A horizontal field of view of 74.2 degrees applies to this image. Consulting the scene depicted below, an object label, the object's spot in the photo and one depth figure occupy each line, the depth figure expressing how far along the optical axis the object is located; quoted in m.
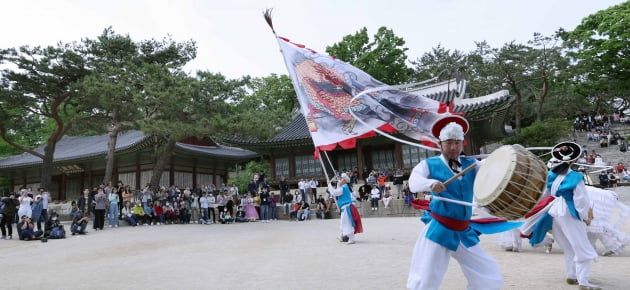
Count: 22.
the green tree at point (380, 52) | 36.31
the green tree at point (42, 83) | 19.59
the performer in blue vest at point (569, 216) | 4.61
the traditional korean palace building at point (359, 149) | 24.30
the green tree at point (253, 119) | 17.17
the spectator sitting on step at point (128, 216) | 15.82
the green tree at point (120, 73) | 16.94
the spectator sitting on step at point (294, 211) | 18.00
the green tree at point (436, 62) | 41.80
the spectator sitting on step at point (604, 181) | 20.22
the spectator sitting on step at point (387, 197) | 17.44
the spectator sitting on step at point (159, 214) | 16.64
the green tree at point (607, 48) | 23.78
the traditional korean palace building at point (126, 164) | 26.62
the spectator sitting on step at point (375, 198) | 17.59
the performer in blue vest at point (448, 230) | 3.41
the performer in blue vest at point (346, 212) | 9.16
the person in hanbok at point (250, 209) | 17.64
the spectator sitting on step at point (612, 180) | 20.23
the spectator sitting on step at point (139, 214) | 16.16
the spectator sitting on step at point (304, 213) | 17.66
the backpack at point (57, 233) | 12.37
